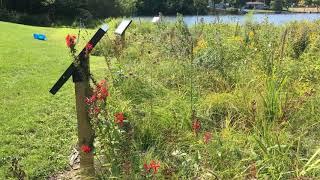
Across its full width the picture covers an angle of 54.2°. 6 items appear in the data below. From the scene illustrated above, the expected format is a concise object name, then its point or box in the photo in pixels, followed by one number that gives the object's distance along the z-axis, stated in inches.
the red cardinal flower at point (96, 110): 77.0
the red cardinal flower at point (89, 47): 84.8
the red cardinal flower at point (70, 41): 80.2
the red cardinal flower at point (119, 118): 74.7
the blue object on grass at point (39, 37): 383.3
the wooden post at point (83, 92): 87.3
